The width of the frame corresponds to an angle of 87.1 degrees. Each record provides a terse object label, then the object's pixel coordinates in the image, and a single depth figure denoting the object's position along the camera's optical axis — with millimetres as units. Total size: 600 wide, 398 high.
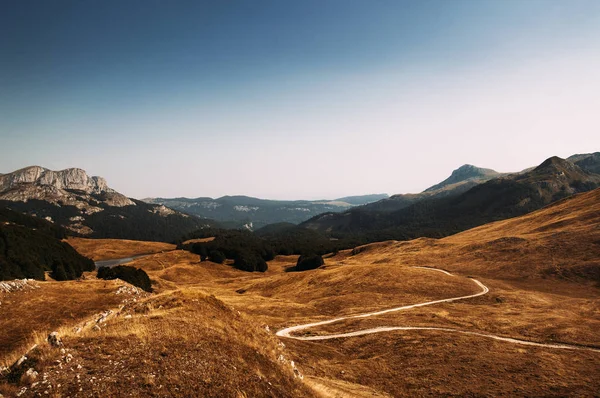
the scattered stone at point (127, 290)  45466
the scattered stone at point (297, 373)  21967
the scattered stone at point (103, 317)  21434
